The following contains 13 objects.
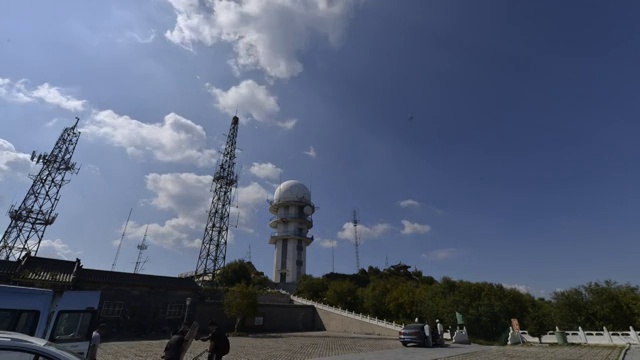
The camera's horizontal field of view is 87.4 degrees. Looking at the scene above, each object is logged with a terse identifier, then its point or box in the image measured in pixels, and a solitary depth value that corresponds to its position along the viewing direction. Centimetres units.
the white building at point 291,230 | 6975
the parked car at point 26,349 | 347
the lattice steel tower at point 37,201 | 4112
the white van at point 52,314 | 812
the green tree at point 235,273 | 5675
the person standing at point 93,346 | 970
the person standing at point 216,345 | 860
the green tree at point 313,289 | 5204
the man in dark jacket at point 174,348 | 698
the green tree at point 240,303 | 3088
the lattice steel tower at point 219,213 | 4738
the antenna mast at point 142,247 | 7920
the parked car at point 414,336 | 2014
